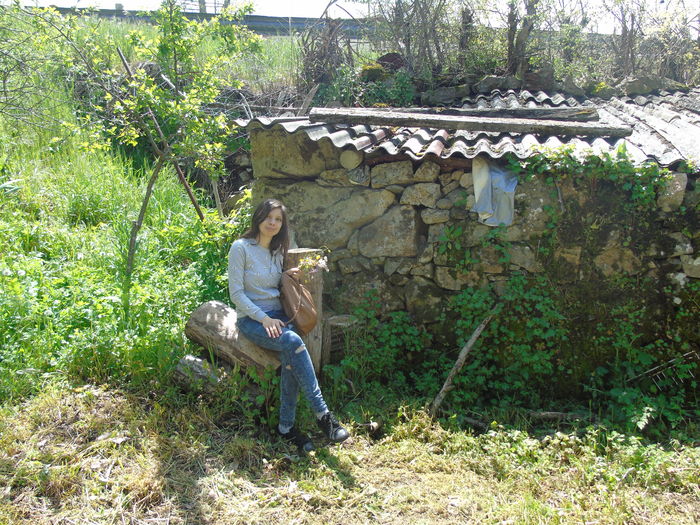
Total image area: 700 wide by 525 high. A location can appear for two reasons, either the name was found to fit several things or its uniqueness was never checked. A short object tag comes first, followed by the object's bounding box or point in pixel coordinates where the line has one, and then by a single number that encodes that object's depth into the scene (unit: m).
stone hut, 4.81
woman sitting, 3.95
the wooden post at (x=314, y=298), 4.50
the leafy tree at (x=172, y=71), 4.89
